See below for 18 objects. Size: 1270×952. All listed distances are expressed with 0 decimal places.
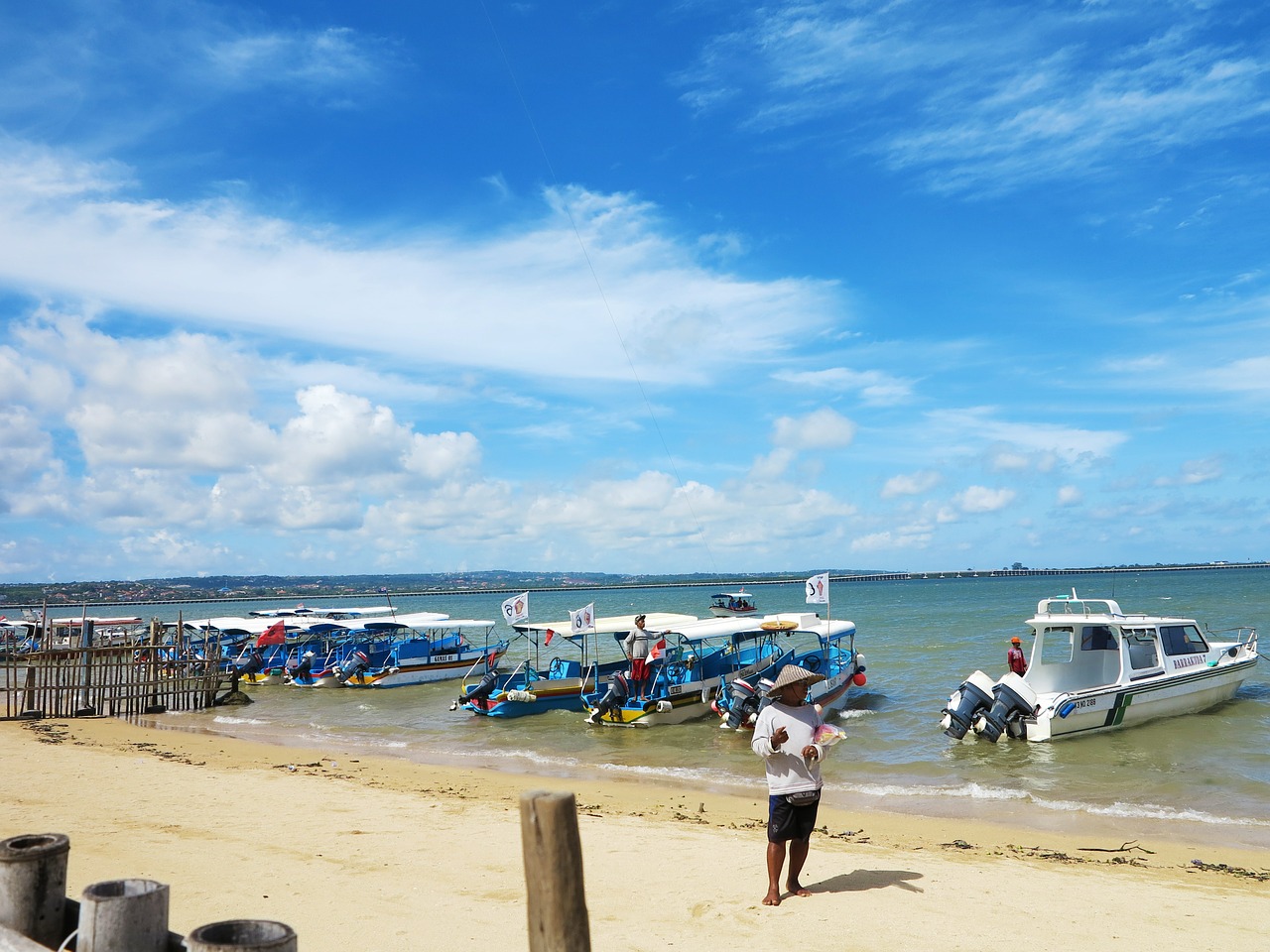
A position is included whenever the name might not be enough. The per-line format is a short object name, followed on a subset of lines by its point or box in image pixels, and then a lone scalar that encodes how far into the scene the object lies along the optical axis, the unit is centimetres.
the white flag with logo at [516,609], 2333
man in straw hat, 707
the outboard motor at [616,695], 2028
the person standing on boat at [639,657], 2052
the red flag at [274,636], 3156
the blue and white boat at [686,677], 2036
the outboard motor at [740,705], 1894
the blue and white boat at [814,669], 1902
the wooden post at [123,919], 323
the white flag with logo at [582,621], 2158
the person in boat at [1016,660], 1909
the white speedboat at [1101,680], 1703
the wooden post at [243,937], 299
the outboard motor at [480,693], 2261
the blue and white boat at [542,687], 2216
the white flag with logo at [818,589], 2180
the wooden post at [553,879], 346
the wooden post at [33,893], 356
